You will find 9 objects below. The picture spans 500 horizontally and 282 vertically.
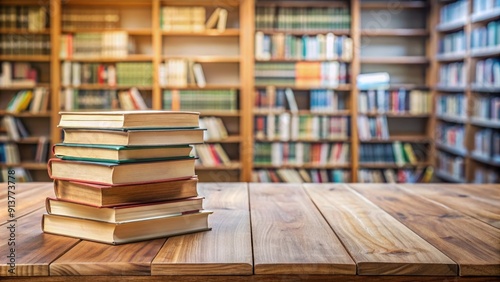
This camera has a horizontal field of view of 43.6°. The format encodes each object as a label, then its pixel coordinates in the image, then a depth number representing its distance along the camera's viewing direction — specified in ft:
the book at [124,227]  3.75
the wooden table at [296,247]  3.25
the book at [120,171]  3.79
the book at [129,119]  3.89
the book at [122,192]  3.77
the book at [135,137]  3.88
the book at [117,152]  3.84
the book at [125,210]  3.76
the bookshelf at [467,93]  15.79
